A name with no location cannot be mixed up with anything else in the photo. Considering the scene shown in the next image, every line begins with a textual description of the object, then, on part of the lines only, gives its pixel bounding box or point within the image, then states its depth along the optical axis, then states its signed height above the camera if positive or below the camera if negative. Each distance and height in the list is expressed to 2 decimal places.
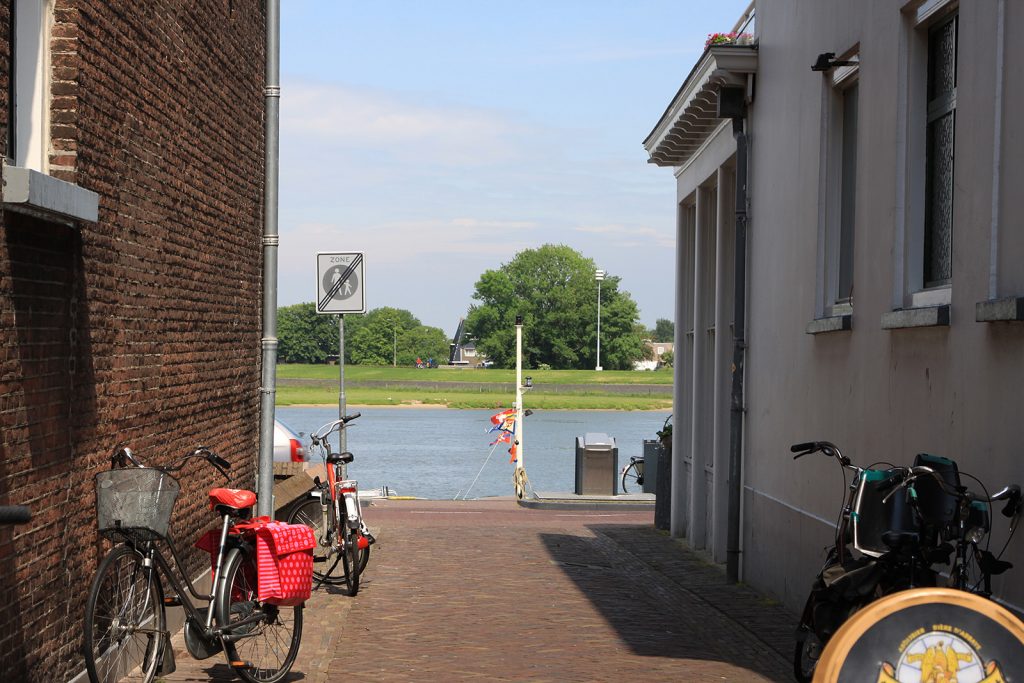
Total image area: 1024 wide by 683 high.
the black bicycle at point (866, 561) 5.81 -0.90
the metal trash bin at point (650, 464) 23.81 -1.95
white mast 27.70 -1.80
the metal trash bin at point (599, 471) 26.33 -2.28
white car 17.56 -1.28
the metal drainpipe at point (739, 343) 13.15 +0.10
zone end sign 16.16 +0.80
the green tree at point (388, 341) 181.62 +1.02
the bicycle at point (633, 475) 29.65 -2.87
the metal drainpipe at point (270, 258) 9.73 +0.64
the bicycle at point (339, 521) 11.50 -1.49
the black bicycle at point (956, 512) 5.71 -0.67
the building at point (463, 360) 188.10 -1.44
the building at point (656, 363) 176.16 -1.45
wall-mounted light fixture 10.08 +2.14
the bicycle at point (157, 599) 6.57 -1.27
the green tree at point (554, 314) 127.31 +3.40
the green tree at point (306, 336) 183.50 +1.60
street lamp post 123.02 +2.17
